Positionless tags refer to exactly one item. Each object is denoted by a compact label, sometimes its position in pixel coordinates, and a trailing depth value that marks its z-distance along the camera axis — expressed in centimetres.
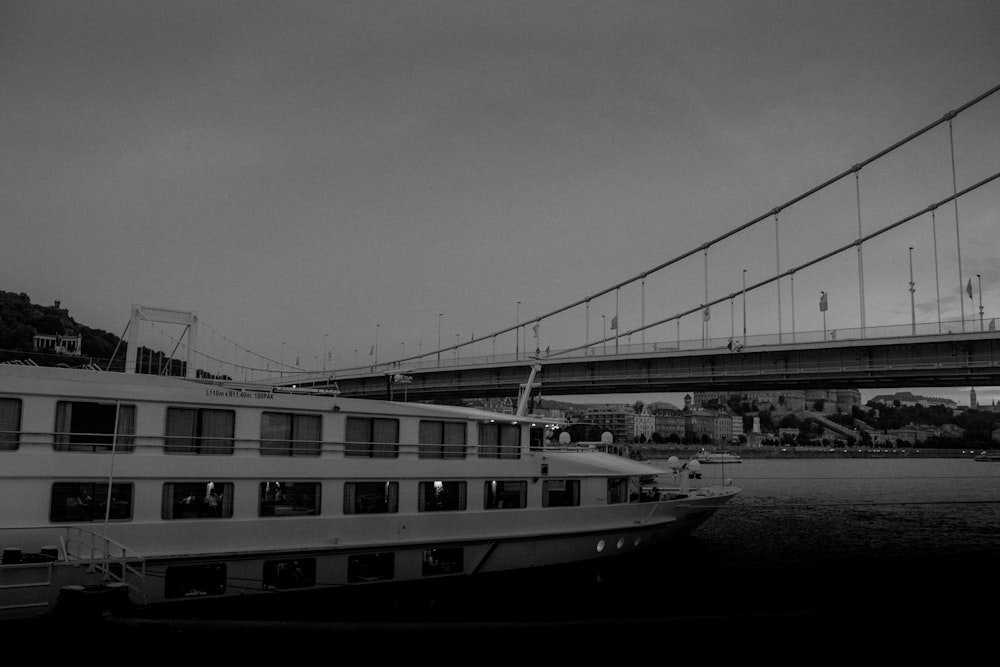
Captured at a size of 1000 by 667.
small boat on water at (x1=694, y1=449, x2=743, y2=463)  11431
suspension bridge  3709
